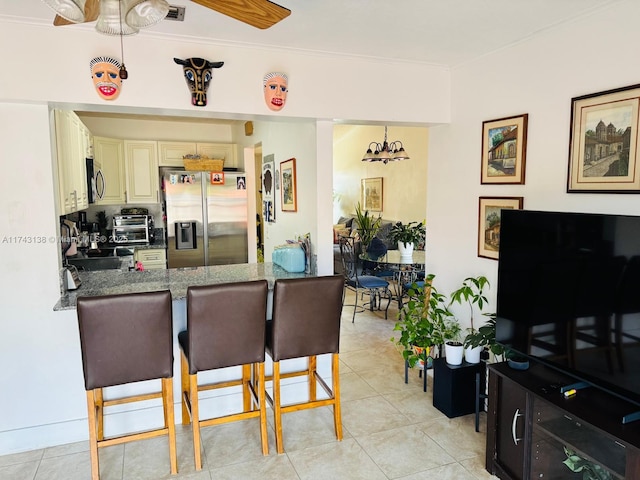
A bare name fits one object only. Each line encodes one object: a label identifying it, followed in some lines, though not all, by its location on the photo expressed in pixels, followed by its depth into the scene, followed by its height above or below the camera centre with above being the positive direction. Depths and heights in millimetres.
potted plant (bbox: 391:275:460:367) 3123 -903
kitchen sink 4016 -562
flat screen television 1726 -415
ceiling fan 1435 +690
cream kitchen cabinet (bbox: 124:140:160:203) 5664 +393
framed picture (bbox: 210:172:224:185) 5434 +286
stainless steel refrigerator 5340 -195
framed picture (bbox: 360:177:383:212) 8086 +122
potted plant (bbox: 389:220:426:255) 4797 -414
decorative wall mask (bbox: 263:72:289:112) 2736 +694
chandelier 5918 +615
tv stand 1733 -1001
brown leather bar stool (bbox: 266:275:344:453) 2512 -700
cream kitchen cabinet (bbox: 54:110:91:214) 2924 +311
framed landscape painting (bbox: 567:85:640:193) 2078 +279
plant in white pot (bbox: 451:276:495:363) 2773 -680
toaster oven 5465 -332
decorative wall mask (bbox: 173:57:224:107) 2560 +730
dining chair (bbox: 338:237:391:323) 5130 -914
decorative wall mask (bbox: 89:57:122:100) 2395 +684
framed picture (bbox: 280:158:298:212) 3985 +134
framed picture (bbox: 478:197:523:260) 2861 -155
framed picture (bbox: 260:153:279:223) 4734 +173
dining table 4840 -685
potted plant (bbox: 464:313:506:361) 2594 -829
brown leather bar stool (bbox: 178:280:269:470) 2342 -712
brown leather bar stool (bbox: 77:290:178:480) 2152 -713
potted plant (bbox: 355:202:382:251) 5695 -397
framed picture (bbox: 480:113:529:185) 2689 +316
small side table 2930 -1234
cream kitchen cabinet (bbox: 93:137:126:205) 5379 +440
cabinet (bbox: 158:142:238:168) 5843 +679
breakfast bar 2773 -558
